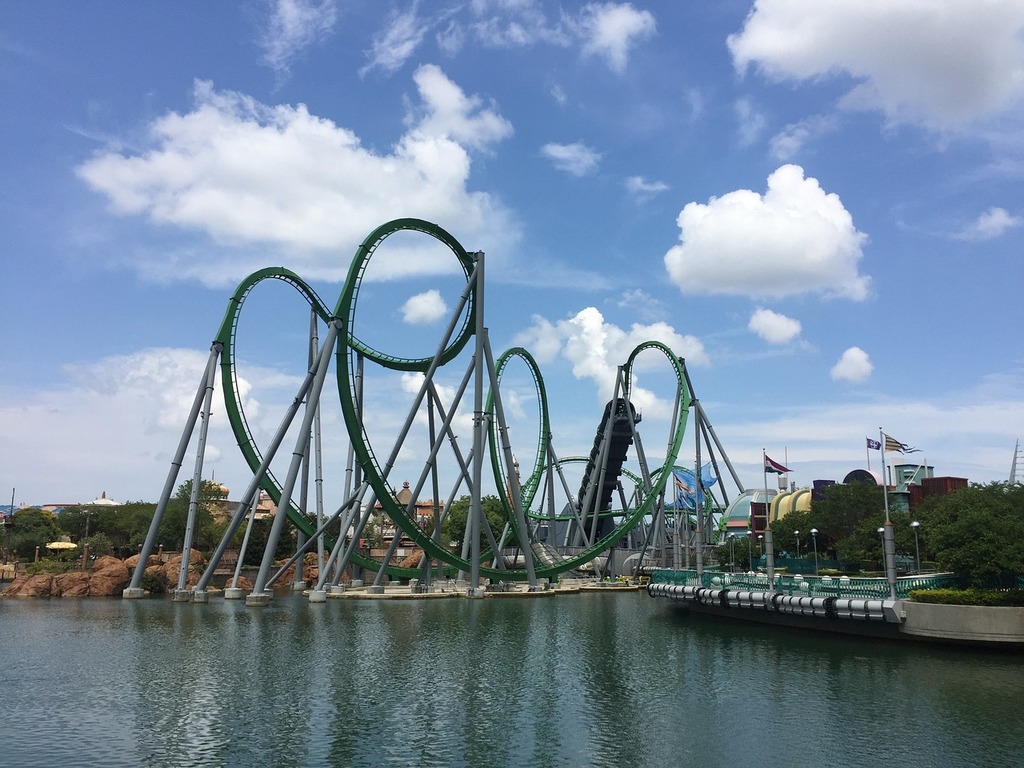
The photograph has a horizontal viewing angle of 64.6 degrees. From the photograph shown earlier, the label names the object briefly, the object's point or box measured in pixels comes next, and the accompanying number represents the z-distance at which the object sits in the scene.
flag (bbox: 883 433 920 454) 35.44
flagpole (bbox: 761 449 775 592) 37.08
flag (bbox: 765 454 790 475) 47.38
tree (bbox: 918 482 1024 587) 29.33
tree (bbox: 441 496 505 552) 98.97
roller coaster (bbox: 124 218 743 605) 51.06
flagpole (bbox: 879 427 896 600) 30.39
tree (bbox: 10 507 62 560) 90.62
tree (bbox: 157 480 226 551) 78.62
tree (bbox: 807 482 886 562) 79.00
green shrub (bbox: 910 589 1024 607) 28.62
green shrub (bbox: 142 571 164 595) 58.84
